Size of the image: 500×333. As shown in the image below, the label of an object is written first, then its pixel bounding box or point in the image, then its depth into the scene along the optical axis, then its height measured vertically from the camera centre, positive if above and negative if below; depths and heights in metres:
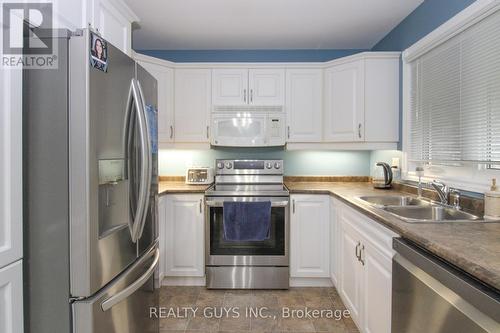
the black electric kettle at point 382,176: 2.59 -0.12
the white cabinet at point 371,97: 2.60 +0.64
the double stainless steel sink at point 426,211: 1.64 -0.30
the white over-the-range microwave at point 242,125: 2.87 +0.40
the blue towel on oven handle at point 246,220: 2.49 -0.51
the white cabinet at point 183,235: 2.60 -0.67
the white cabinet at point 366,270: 1.46 -0.67
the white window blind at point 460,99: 1.58 +0.44
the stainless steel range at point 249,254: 2.56 -0.84
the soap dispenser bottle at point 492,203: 1.42 -0.20
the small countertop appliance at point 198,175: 2.92 -0.12
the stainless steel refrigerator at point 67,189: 1.06 -0.10
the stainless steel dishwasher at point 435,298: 0.81 -0.47
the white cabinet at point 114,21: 1.51 +0.86
